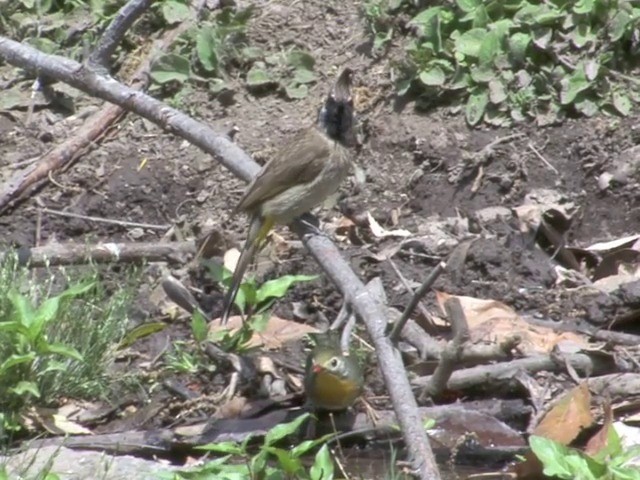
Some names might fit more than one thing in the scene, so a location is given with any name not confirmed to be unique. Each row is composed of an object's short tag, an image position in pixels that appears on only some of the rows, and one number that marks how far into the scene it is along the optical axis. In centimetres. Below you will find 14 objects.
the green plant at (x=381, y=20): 1602
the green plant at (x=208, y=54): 1652
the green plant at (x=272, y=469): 893
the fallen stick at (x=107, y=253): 1375
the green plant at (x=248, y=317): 1212
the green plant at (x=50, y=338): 1098
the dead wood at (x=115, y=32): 1359
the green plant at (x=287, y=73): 1622
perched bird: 1312
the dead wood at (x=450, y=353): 1006
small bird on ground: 1097
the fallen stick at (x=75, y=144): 1556
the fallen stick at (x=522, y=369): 1123
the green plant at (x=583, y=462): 848
